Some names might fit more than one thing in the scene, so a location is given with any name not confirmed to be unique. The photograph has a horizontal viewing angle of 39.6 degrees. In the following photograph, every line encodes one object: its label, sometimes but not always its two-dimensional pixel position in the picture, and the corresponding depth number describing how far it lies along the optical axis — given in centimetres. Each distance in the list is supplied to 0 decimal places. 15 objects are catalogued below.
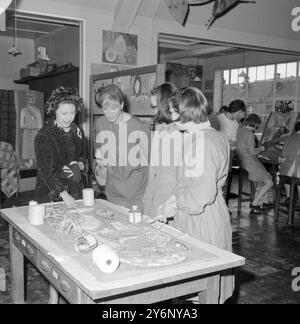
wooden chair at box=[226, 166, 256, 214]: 630
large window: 1042
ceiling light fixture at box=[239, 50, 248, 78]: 1162
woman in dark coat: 282
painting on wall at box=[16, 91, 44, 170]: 778
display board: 427
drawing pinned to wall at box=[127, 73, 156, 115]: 437
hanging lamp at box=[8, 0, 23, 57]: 712
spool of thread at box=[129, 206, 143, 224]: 247
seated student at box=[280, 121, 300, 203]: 565
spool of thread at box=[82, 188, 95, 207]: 295
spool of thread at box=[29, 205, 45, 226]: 241
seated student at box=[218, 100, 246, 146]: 728
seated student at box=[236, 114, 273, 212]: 610
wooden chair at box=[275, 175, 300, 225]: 565
